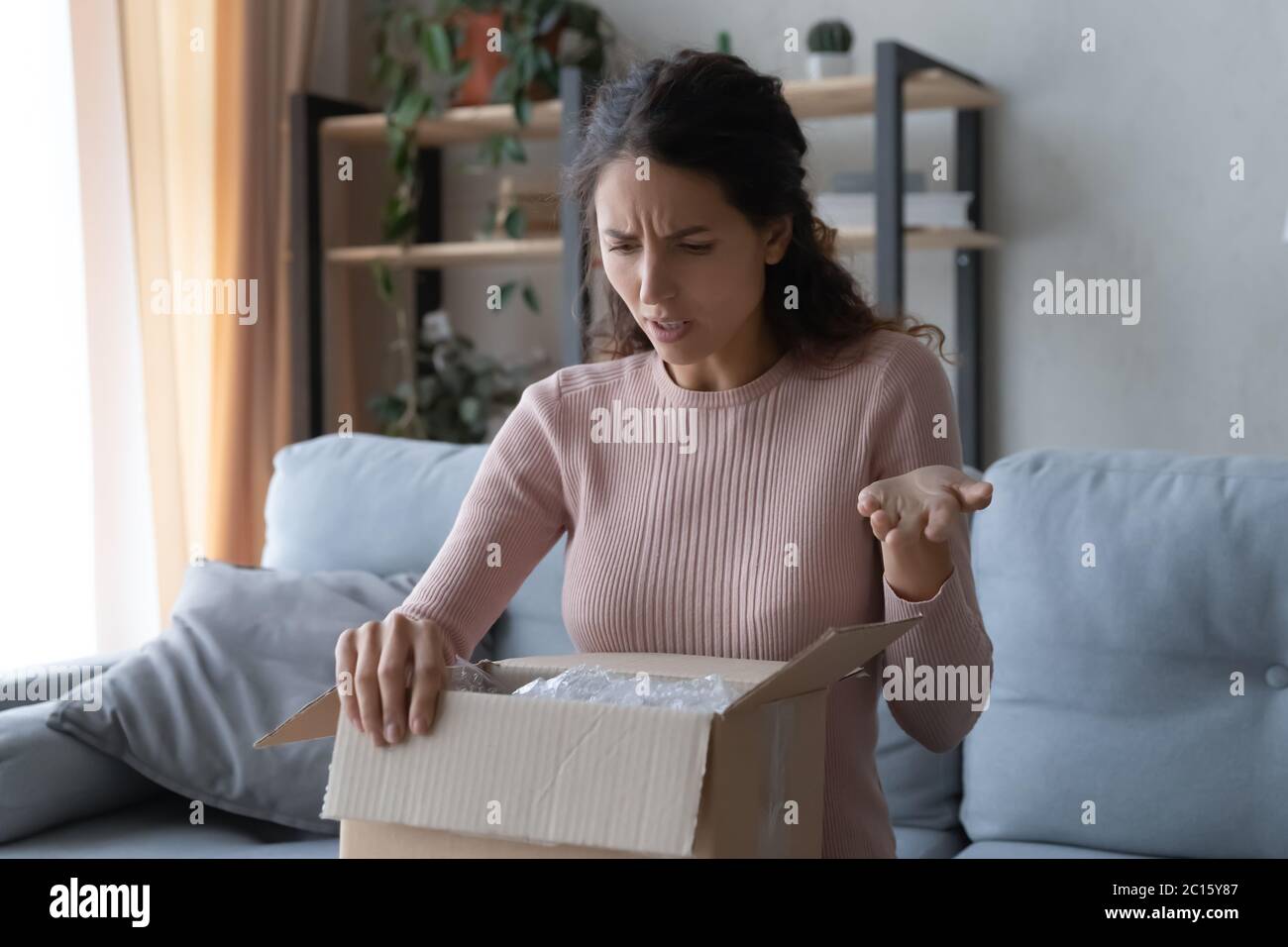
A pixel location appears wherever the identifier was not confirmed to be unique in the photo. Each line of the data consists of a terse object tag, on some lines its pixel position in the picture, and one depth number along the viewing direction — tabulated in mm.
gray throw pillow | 1610
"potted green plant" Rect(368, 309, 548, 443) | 2936
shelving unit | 2367
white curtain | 2277
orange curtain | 2736
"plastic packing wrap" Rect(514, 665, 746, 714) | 749
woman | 1114
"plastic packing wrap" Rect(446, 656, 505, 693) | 848
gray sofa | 1466
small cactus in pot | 2580
